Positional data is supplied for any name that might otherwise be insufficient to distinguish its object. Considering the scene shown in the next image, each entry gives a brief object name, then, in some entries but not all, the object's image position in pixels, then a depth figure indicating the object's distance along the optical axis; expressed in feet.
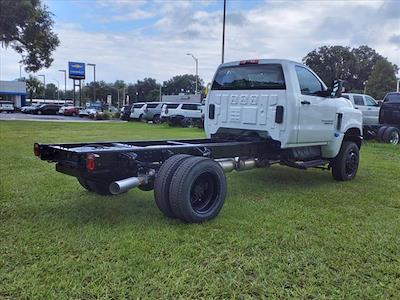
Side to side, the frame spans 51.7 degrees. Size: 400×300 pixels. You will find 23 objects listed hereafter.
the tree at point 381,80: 213.25
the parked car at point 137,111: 115.75
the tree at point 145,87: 423.23
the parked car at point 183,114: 91.50
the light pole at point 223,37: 92.94
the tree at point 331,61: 249.96
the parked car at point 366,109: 59.52
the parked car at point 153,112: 109.49
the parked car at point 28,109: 181.23
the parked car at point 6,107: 182.19
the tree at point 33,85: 312.29
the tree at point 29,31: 90.89
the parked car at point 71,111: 175.81
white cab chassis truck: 16.10
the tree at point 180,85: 403.54
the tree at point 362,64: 261.85
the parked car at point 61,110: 178.65
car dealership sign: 222.48
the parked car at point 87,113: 149.78
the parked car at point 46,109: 180.34
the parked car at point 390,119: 54.80
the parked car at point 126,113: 129.49
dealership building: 243.19
